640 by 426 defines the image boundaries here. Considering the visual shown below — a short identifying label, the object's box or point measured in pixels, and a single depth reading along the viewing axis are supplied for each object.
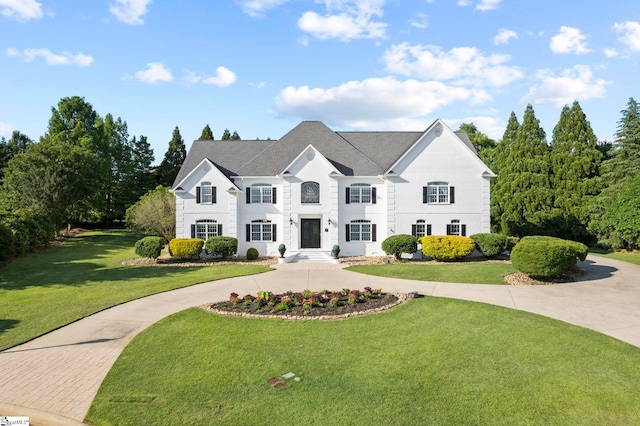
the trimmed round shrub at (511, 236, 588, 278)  16.30
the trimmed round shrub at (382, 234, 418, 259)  24.50
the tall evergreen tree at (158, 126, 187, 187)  53.53
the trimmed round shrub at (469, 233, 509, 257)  24.09
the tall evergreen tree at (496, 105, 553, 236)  34.25
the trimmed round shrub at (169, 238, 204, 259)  24.98
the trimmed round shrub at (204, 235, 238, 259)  25.20
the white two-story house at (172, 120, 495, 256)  26.86
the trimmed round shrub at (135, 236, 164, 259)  24.42
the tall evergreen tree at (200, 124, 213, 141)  52.50
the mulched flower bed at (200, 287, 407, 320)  12.78
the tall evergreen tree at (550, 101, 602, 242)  32.56
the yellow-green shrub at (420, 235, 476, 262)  23.89
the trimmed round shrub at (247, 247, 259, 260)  25.92
